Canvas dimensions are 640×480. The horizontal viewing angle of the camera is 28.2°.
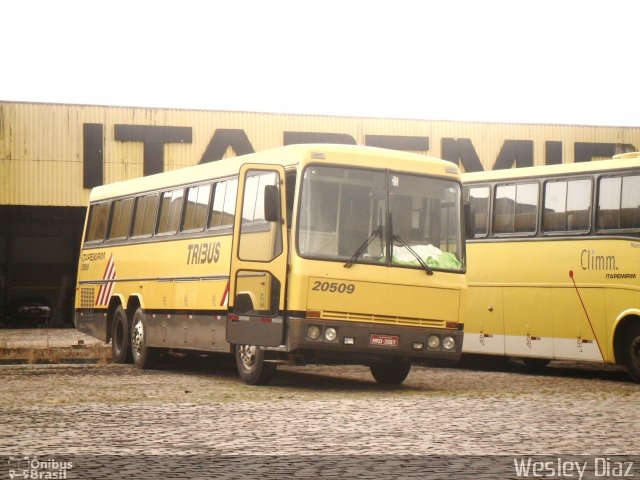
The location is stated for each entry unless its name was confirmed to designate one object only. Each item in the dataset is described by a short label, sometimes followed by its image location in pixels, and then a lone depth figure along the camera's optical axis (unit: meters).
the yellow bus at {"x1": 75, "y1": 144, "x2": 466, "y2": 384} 17.16
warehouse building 44.09
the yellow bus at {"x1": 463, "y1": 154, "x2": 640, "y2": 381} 20.42
